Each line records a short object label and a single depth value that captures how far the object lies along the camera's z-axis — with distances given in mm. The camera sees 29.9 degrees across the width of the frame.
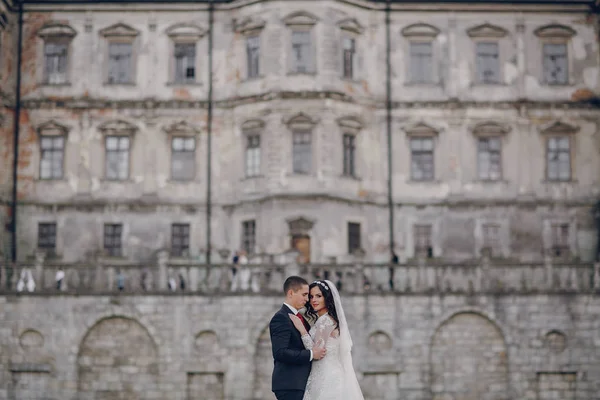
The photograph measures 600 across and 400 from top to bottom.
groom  15266
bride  15867
